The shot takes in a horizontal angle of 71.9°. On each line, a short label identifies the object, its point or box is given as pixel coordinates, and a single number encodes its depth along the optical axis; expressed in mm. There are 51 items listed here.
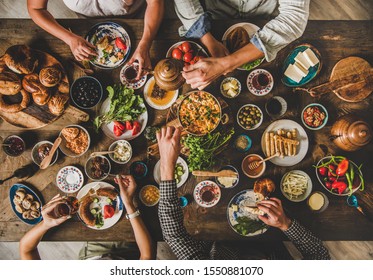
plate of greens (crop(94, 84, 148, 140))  1610
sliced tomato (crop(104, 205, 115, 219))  1607
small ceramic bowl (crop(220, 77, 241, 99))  1658
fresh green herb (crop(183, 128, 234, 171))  1604
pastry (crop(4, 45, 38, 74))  1535
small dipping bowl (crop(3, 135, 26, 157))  1600
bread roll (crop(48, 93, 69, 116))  1572
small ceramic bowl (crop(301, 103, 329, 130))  1643
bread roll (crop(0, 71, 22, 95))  1544
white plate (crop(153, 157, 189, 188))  1645
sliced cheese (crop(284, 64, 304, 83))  1646
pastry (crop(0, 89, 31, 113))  1569
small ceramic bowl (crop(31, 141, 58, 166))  1613
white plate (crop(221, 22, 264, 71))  1653
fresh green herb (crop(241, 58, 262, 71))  1641
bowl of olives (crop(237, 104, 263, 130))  1646
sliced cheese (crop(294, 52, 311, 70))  1651
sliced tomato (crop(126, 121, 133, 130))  1631
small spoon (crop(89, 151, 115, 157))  1617
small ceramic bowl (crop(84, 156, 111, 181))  1615
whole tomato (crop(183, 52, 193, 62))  1623
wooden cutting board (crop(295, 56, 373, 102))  1664
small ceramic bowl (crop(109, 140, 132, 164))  1627
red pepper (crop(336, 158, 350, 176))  1622
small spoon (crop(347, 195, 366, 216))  1639
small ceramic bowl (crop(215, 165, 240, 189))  1656
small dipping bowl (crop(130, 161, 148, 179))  1643
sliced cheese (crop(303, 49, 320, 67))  1643
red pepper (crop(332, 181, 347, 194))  1622
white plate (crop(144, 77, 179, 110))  1656
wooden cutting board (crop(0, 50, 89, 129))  1610
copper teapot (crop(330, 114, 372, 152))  1528
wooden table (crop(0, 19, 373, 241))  1627
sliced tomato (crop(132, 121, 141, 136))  1640
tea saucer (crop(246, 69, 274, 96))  1654
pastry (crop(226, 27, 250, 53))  1648
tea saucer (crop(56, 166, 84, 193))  1628
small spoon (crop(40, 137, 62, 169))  1585
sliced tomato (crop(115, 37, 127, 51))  1642
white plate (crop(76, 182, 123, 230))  1620
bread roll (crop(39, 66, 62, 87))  1543
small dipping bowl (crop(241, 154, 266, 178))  1645
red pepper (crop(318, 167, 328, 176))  1658
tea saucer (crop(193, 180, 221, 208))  1638
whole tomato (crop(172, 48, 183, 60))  1628
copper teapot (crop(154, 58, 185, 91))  1450
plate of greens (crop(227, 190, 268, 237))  1613
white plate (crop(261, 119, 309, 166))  1653
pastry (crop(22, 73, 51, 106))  1564
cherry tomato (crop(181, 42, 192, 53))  1628
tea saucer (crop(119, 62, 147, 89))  1651
